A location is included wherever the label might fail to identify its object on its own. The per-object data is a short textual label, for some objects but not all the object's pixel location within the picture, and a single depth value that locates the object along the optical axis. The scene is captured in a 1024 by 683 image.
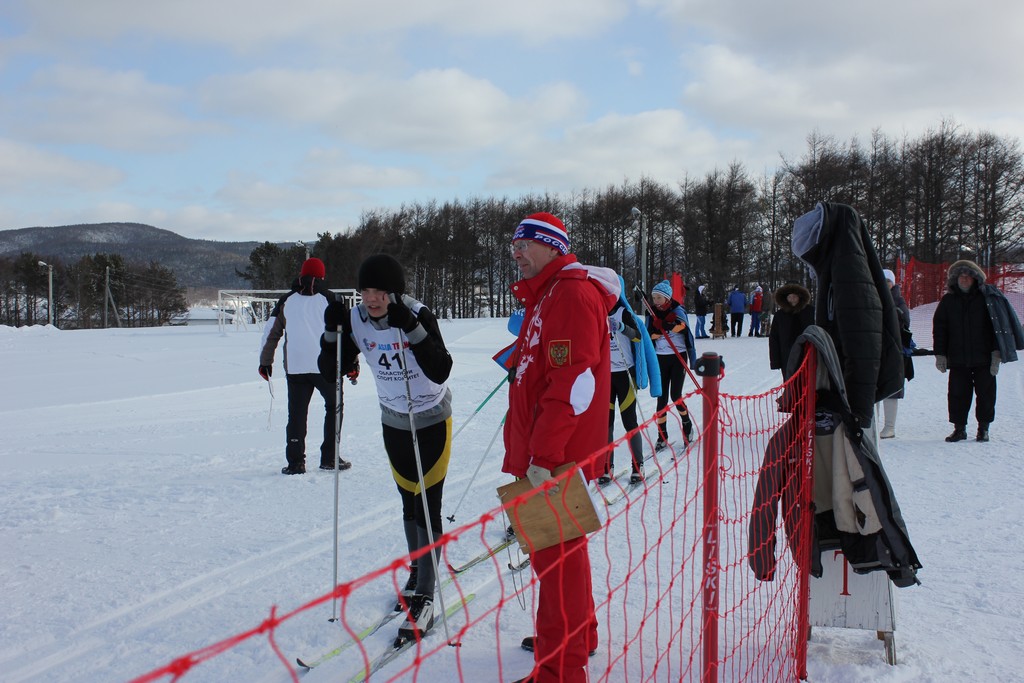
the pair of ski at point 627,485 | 5.72
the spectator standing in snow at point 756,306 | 26.26
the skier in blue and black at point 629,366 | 6.00
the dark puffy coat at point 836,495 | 2.91
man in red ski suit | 2.82
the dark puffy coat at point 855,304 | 2.98
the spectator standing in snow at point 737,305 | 26.05
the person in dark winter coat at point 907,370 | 7.63
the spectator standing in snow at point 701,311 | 27.03
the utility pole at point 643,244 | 27.83
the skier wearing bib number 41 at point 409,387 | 3.64
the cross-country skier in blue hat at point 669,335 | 7.87
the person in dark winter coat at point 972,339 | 7.56
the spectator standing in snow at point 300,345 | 6.66
